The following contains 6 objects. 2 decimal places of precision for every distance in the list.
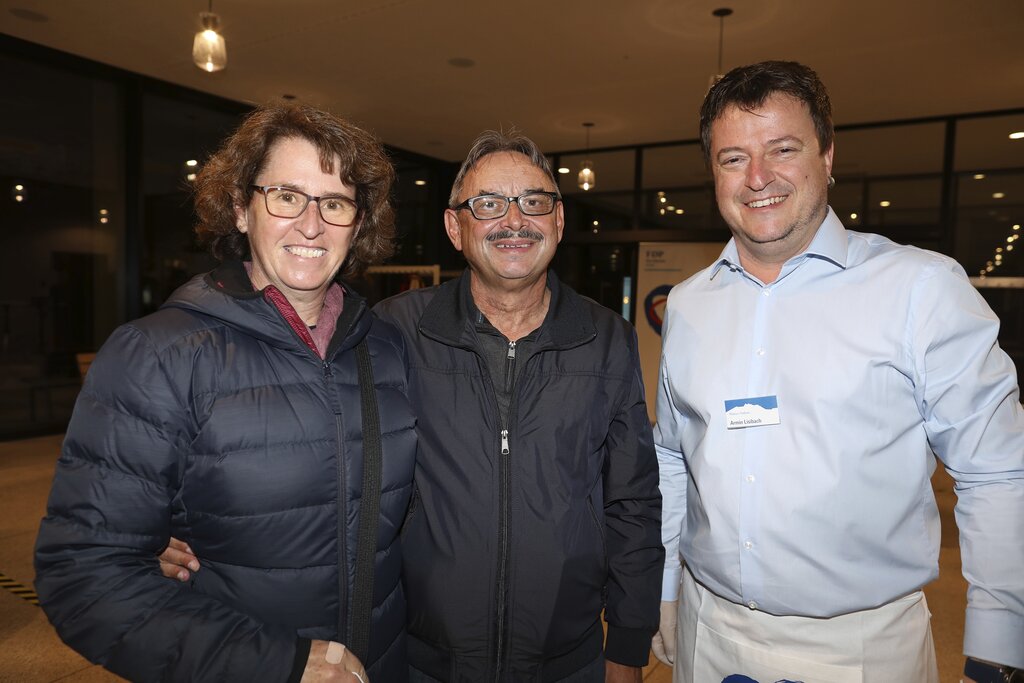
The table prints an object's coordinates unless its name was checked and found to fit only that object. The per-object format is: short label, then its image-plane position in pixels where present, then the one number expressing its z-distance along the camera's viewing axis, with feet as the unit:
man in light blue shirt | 4.75
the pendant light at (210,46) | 14.48
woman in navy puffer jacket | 3.71
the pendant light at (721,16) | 16.71
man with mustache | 5.38
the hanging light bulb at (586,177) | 28.71
